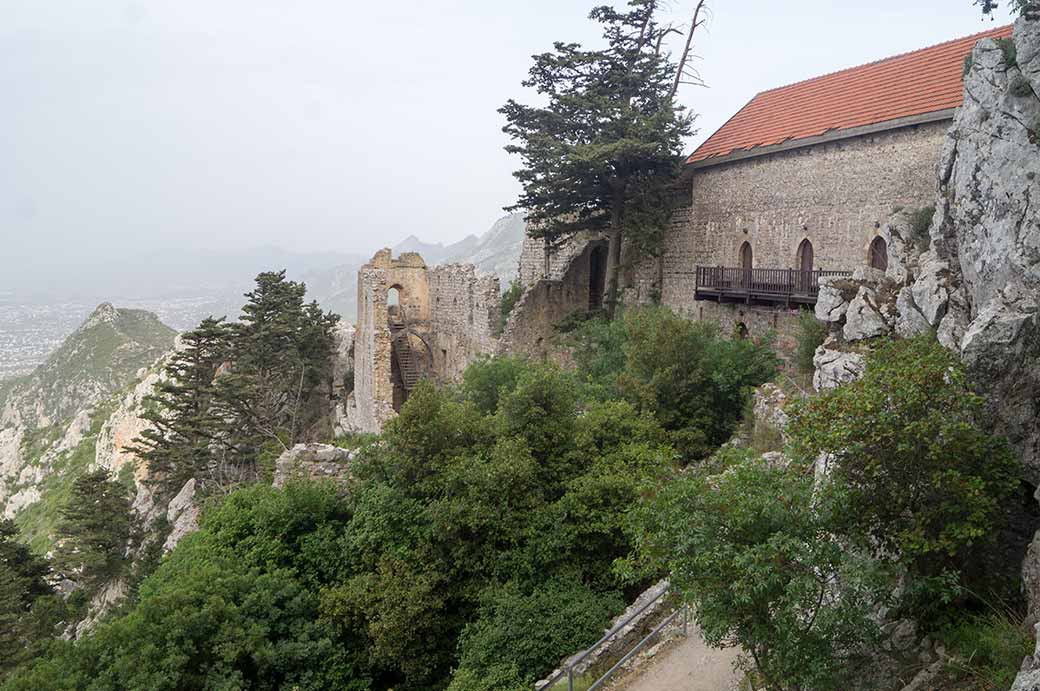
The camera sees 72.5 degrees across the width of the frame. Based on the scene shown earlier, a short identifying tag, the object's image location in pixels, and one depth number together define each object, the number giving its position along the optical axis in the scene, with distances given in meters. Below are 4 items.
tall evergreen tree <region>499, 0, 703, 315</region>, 21.38
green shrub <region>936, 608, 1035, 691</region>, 6.48
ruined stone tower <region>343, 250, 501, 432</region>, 24.06
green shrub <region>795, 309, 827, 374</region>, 14.29
